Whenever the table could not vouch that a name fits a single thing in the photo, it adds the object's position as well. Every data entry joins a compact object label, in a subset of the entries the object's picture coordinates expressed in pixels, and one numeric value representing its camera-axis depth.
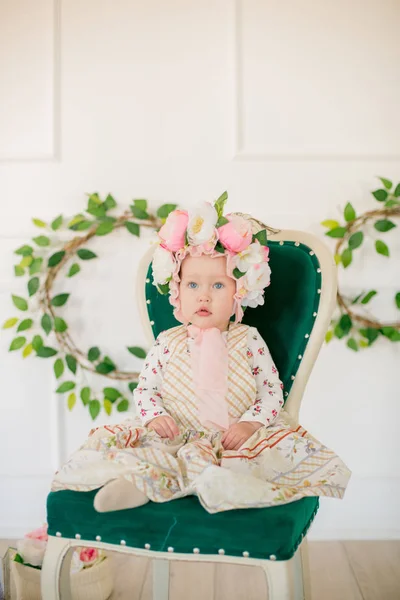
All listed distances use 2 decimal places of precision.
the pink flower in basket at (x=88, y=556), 1.86
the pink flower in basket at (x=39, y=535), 1.82
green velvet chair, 1.15
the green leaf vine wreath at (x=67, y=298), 2.34
